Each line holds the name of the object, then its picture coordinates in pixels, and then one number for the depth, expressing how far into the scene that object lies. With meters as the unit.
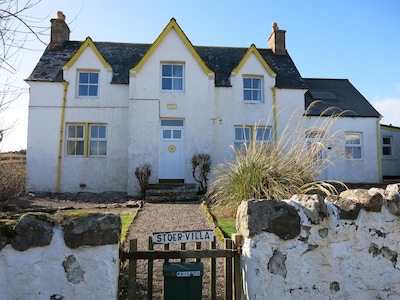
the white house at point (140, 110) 13.33
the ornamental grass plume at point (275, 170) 6.51
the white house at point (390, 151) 17.61
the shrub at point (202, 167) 12.55
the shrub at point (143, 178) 12.07
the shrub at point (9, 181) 9.00
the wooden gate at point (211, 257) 3.24
